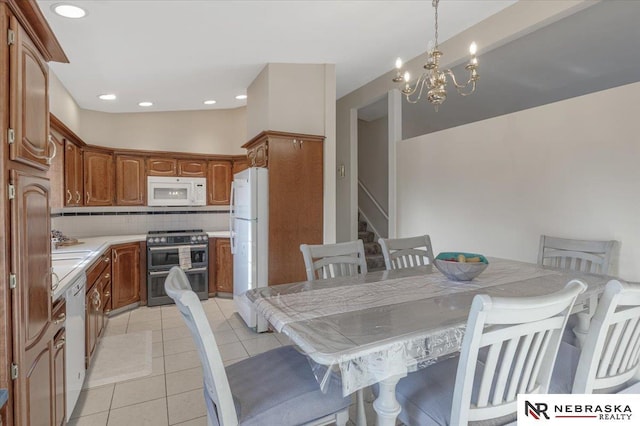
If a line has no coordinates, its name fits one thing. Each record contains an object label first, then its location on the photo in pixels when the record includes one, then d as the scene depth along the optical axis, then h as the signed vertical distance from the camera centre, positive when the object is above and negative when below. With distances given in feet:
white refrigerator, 10.96 -0.77
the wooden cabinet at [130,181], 14.51 +1.20
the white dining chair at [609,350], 4.01 -1.86
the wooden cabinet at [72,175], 11.39 +1.20
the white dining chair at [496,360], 3.39 -1.70
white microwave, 15.06 +0.79
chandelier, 6.80 +2.82
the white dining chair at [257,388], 3.74 -2.37
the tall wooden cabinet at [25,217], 3.58 -0.10
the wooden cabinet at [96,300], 8.28 -2.61
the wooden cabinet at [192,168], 15.74 +1.91
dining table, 3.76 -1.47
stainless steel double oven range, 14.07 -2.18
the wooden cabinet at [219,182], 16.38 +1.28
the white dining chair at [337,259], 6.91 -1.10
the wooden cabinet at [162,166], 15.11 +1.90
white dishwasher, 6.33 -2.66
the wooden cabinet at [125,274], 12.77 -2.60
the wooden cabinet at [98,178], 13.29 +1.24
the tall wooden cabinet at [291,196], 11.29 +0.41
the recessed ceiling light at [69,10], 7.18 +4.33
